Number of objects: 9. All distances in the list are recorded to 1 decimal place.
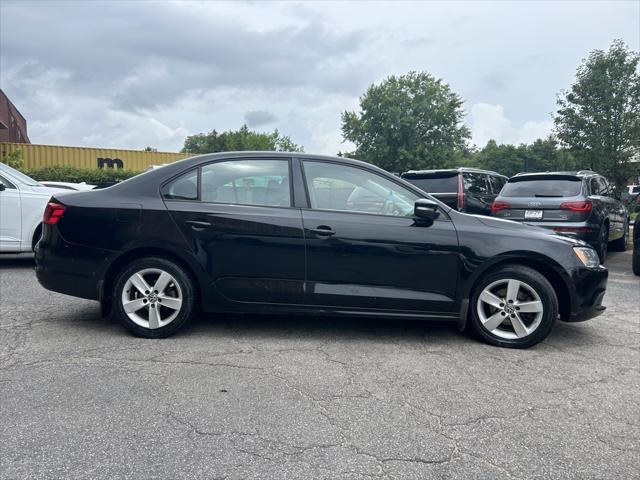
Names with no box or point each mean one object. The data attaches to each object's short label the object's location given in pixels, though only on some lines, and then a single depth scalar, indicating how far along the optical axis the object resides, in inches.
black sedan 170.6
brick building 1432.2
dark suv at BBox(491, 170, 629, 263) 329.7
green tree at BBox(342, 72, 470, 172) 1964.8
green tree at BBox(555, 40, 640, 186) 571.5
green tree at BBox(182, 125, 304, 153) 2783.0
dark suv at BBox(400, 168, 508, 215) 415.5
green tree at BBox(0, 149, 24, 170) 871.2
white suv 301.7
